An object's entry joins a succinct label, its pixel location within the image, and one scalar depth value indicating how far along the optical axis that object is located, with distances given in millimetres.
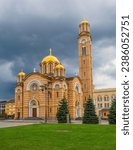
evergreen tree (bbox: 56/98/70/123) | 34484
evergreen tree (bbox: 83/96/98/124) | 32303
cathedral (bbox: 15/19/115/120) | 49281
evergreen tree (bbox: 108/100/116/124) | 30125
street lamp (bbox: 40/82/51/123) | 49000
